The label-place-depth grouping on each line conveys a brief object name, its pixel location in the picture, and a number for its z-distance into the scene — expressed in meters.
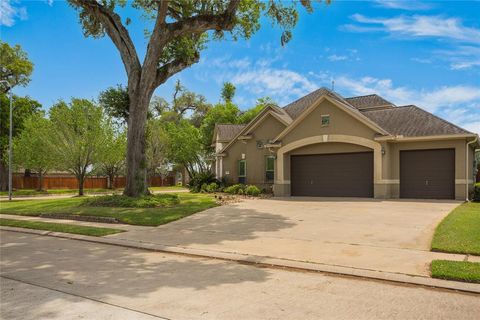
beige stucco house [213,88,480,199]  18.89
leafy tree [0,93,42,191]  39.56
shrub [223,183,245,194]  25.88
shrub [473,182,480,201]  18.11
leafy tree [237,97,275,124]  42.62
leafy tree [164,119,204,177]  36.69
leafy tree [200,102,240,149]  44.31
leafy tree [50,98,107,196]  28.69
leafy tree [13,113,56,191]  32.24
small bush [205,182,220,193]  28.64
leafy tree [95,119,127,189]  29.70
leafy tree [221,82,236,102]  52.66
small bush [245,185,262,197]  24.56
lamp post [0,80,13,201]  26.48
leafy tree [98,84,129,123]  20.16
